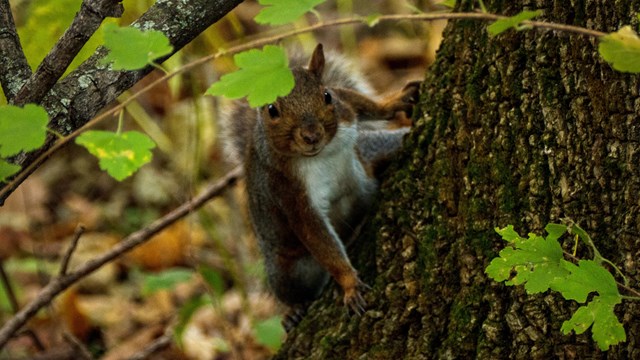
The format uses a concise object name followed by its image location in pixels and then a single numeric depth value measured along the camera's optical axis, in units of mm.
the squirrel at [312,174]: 4746
